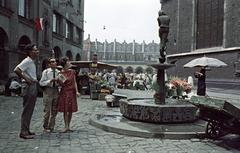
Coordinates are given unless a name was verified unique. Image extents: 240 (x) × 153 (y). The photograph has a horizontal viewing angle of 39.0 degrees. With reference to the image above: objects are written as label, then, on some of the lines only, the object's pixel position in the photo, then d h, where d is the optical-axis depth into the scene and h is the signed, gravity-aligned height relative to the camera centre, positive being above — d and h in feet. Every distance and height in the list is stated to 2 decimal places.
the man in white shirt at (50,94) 27.04 -1.39
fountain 26.73 -3.56
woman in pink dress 27.07 -1.21
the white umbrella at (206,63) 51.56 +2.51
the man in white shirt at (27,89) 24.29 -0.90
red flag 84.84 +13.07
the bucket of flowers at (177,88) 45.42 -1.34
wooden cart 23.04 -2.62
